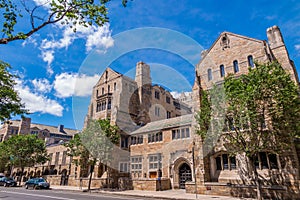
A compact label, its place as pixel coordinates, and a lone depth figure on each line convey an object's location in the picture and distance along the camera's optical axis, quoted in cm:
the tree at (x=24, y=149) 3684
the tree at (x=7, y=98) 1500
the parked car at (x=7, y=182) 3375
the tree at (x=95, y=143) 2498
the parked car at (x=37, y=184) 2750
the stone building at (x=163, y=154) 2367
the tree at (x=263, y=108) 1508
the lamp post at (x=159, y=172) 2602
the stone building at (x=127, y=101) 3409
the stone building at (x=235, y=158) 1592
